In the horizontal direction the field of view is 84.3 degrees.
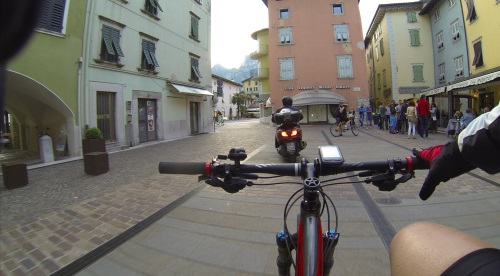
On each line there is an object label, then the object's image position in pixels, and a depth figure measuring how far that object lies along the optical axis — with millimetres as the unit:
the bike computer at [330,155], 1270
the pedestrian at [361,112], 19788
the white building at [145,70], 11076
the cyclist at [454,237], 820
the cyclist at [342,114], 13266
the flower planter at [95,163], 6547
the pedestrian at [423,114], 11562
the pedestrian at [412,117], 11711
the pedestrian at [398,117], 13868
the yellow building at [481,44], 14812
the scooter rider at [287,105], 6844
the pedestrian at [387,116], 16344
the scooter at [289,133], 6473
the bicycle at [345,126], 13719
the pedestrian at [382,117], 16817
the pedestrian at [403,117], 13539
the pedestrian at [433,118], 13703
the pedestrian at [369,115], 19320
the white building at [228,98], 57781
